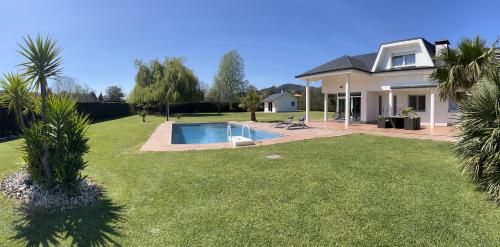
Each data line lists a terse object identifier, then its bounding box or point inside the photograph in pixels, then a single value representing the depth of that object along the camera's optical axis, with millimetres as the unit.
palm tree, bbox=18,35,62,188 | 5672
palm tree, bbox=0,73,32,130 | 6027
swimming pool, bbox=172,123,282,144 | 18797
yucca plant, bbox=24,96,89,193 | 5746
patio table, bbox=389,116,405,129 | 18422
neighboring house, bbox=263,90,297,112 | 59656
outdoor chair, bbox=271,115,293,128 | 22594
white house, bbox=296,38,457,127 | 20172
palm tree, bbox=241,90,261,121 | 28781
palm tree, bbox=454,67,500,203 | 5727
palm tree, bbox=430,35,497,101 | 9859
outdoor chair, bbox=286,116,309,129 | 20947
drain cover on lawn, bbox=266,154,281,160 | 9906
